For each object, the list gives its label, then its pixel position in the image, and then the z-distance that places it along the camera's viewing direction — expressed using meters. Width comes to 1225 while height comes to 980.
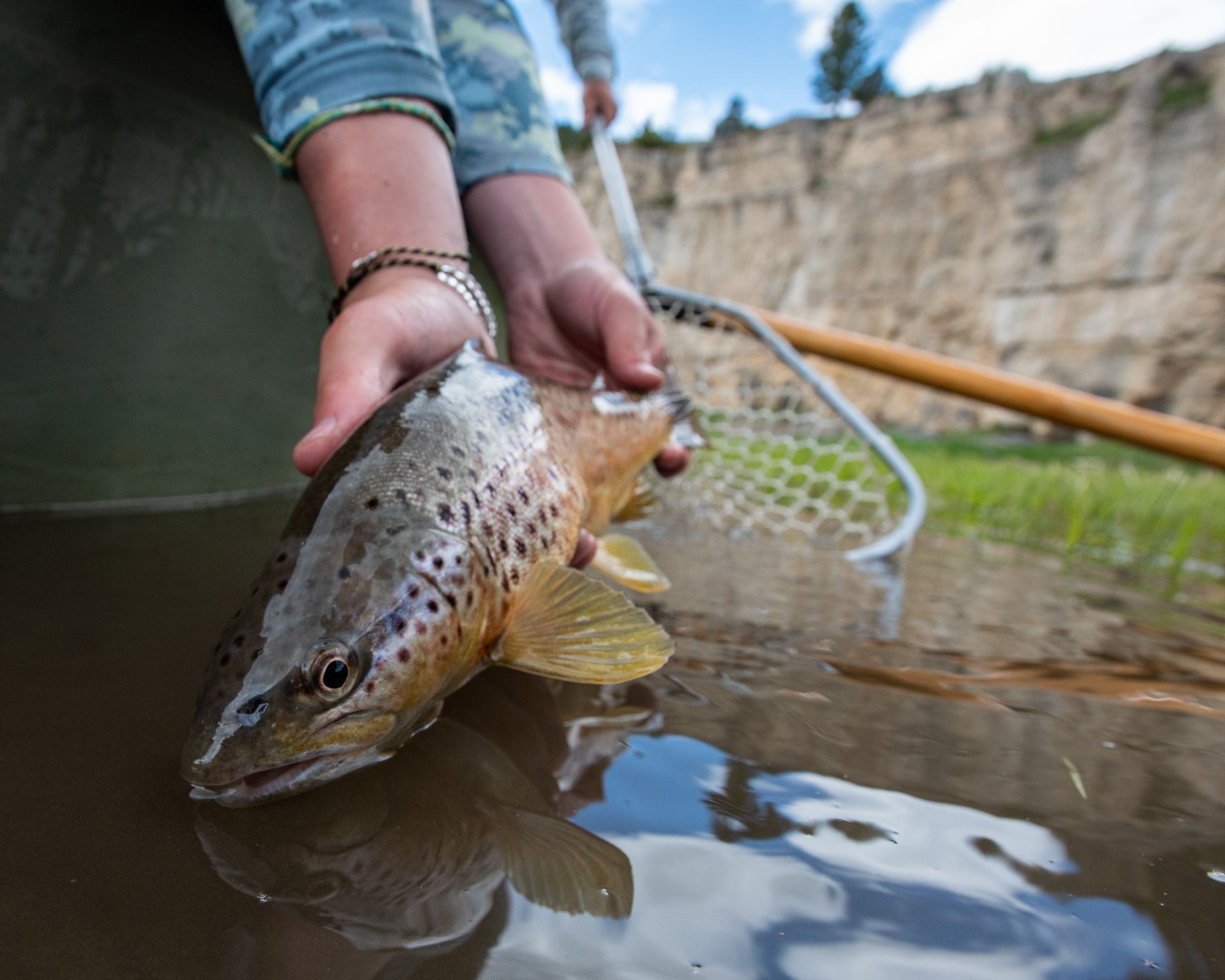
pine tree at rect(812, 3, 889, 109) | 41.22
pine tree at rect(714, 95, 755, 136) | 44.64
